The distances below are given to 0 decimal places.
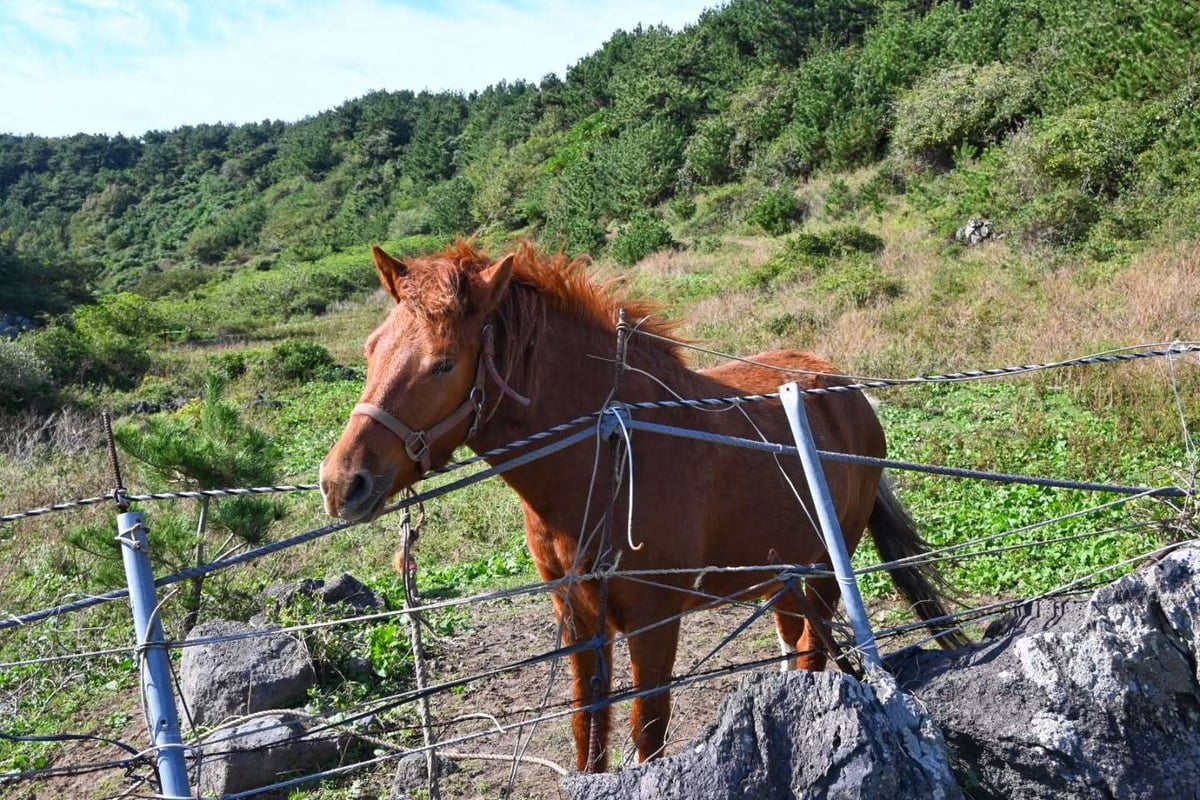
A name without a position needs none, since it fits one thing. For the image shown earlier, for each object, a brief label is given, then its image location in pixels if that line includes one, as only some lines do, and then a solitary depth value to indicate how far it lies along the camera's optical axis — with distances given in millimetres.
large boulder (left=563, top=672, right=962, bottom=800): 1984
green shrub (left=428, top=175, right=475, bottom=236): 49875
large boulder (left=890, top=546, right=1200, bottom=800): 2217
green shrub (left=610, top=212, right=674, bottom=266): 26250
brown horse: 2676
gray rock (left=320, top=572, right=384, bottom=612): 6246
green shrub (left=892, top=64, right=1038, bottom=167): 22375
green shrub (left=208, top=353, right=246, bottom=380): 20864
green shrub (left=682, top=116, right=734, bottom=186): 34750
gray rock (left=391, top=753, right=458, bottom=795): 4156
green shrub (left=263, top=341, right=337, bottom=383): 19953
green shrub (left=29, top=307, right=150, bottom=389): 20359
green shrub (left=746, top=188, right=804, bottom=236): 25188
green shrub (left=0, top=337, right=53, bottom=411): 16953
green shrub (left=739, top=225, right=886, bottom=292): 17469
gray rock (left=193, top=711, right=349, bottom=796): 4305
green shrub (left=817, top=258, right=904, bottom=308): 14009
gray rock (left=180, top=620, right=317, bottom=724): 4949
